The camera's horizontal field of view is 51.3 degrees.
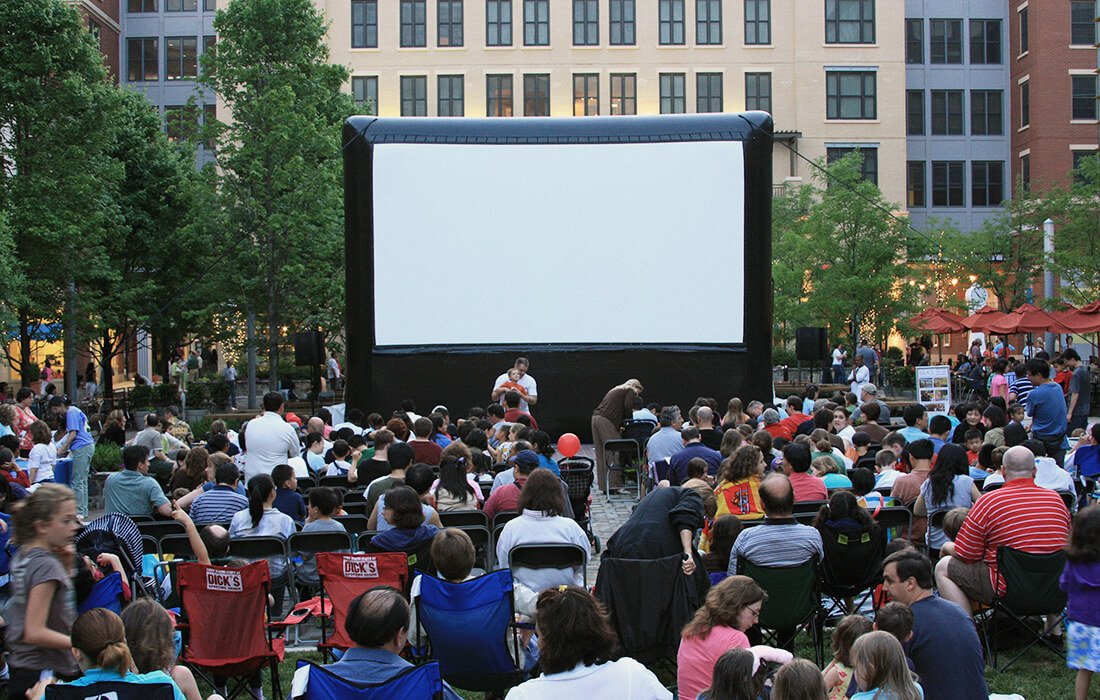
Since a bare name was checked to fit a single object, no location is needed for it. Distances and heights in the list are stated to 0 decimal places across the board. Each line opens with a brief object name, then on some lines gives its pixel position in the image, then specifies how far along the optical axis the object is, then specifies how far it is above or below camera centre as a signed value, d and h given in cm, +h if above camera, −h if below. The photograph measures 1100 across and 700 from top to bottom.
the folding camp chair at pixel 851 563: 678 -127
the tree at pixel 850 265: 3031 +235
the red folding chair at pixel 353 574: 609 -119
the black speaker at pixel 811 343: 1889 +14
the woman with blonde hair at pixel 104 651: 402 -105
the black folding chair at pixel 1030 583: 636 -130
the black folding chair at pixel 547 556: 628 -112
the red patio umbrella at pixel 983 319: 2425 +69
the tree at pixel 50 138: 2148 +418
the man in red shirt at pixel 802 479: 817 -92
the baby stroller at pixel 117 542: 550 -93
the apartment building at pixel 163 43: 5144 +1396
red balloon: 994 -82
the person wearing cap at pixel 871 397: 1282 -52
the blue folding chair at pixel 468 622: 554 -131
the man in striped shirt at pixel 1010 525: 638 -98
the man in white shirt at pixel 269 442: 1038 -81
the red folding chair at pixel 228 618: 573 -133
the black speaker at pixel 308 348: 1964 +8
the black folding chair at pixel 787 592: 627 -132
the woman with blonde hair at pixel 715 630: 478 -118
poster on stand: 1741 -57
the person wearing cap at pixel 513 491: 802 -98
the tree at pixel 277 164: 2523 +423
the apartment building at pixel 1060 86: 4634 +1084
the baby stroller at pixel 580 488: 941 -113
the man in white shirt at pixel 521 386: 1487 -45
